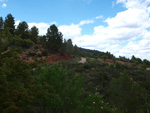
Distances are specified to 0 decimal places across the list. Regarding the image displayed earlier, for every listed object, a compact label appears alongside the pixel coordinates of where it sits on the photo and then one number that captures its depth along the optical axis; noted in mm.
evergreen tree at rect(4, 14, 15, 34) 36066
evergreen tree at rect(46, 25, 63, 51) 34969
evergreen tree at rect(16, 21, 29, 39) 34062
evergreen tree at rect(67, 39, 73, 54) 51588
